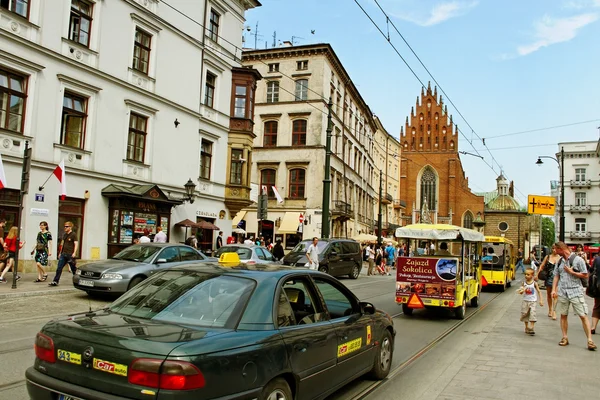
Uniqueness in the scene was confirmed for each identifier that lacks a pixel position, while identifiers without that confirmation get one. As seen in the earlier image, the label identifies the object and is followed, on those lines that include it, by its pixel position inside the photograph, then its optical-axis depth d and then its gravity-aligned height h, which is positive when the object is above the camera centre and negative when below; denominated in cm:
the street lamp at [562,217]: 2640 +154
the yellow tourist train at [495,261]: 2123 -85
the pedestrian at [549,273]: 1250 -77
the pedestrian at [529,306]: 991 -126
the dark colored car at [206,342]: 329 -86
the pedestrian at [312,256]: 1919 -88
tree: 12825 +358
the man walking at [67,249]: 1384 -78
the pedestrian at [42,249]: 1421 -83
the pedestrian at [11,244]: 1375 -71
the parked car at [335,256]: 2116 -101
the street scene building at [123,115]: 1678 +466
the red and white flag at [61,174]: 1641 +156
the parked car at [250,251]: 1744 -77
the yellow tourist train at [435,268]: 1162 -70
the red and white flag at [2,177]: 1452 +122
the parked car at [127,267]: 1200 -109
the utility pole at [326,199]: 2420 +169
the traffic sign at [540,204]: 2789 +229
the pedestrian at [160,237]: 1877 -42
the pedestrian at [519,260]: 3389 -114
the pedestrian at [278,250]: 2456 -92
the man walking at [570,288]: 877 -77
